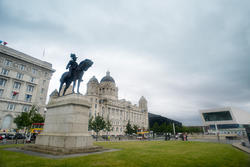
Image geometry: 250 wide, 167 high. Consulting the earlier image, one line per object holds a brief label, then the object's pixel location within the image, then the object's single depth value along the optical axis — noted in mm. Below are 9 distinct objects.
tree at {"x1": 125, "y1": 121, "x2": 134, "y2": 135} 83194
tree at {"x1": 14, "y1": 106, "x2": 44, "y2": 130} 32688
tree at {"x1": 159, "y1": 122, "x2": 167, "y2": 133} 90312
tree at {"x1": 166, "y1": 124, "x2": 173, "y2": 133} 90125
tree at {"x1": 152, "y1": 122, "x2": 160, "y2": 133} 92625
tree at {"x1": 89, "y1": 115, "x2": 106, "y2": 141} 62625
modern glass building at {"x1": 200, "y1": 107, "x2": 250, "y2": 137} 89875
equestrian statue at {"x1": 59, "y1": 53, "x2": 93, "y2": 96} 15375
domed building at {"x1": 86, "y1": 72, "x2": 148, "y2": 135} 100625
